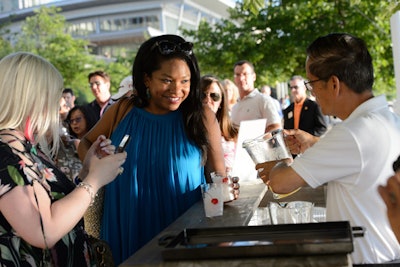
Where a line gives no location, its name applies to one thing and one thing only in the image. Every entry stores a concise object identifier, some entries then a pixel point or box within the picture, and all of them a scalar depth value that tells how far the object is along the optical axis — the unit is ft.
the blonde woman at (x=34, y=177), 5.90
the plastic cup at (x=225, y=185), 8.45
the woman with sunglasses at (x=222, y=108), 17.01
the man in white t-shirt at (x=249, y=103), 21.07
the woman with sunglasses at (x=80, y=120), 21.21
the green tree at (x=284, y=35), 45.91
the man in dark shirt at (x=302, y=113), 25.95
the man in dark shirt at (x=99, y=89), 24.95
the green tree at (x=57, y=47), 84.11
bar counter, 5.11
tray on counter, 5.10
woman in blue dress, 9.05
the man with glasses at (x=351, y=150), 6.38
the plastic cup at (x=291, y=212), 7.20
